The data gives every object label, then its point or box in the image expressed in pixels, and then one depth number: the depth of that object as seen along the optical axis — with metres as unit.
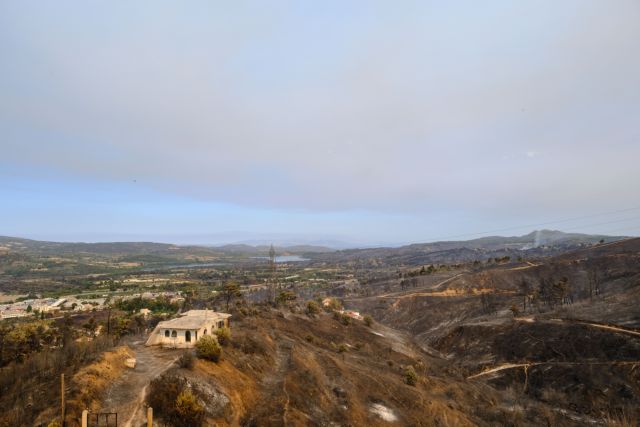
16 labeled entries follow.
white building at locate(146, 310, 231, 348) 36.53
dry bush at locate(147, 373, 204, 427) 20.36
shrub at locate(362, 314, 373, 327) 75.55
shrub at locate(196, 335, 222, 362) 28.52
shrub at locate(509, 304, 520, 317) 72.68
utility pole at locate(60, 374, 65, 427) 18.10
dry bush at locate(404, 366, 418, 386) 41.91
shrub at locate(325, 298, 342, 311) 88.34
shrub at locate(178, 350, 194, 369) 25.81
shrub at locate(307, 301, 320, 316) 70.69
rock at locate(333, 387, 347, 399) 31.64
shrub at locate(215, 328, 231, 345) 34.25
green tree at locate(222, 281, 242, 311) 81.37
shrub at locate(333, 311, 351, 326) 71.43
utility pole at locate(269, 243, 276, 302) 92.76
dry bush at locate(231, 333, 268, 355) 35.44
